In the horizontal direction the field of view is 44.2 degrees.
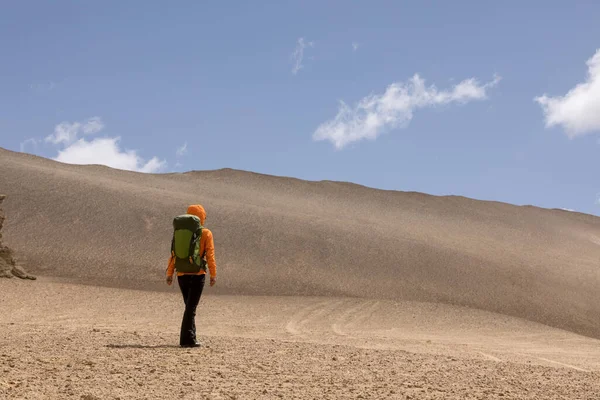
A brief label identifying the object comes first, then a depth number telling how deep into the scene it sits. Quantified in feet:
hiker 31.24
